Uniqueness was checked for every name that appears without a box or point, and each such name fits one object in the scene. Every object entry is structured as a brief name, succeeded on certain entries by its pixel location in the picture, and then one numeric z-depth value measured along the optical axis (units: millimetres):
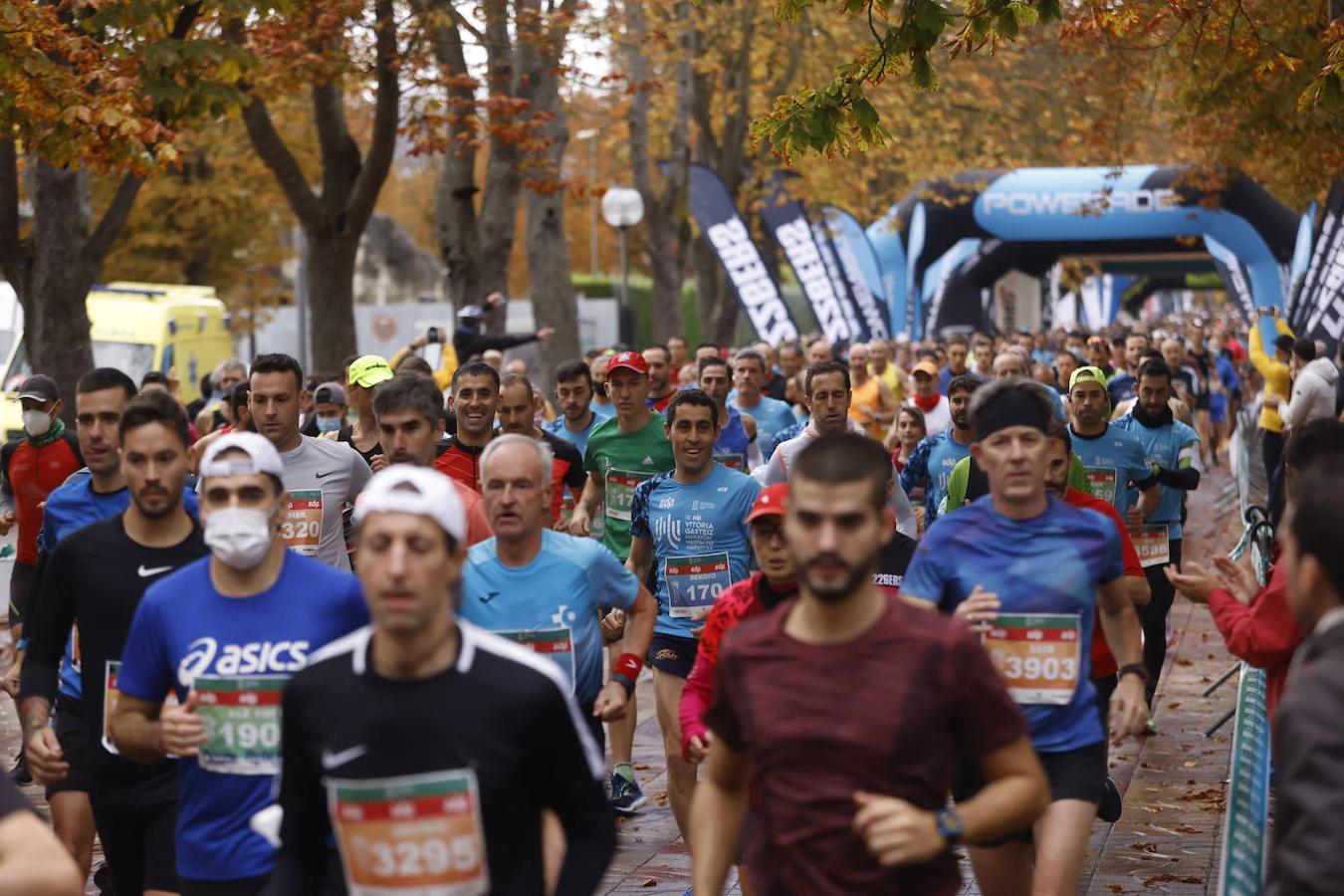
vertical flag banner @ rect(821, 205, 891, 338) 31109
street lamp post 25219
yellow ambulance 23828
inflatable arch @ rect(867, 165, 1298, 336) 36250
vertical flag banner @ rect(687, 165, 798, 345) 27281
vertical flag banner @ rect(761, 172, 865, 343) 30188
